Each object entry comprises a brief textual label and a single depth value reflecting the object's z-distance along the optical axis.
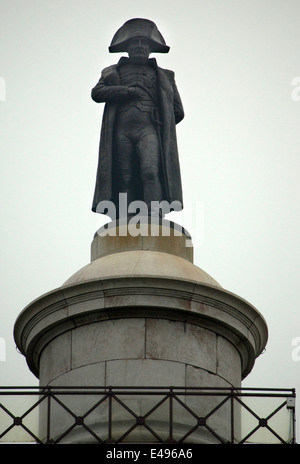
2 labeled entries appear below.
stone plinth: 33.66
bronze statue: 37.47
